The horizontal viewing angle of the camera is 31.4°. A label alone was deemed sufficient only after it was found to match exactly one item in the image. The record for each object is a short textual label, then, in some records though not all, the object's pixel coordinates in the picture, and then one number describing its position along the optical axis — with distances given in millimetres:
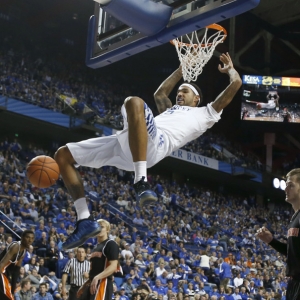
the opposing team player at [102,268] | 6164
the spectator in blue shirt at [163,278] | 12290
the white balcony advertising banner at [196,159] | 21930
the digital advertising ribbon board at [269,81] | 22891
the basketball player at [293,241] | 4102
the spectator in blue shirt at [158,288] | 11789
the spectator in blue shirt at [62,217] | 13375
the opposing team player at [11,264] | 6559
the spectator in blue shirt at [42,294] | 9047
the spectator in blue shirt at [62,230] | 12409
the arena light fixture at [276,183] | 25344
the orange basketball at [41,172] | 5055
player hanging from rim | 4508
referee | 7545
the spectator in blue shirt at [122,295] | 10203
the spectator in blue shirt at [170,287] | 11923
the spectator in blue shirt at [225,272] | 14188
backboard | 5297
